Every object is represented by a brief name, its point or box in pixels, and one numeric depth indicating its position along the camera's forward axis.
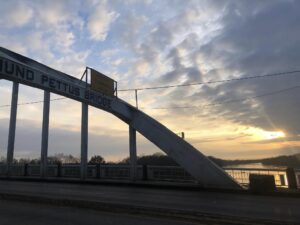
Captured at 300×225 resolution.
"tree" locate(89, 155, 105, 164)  28.24
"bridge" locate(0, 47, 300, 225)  6.21
